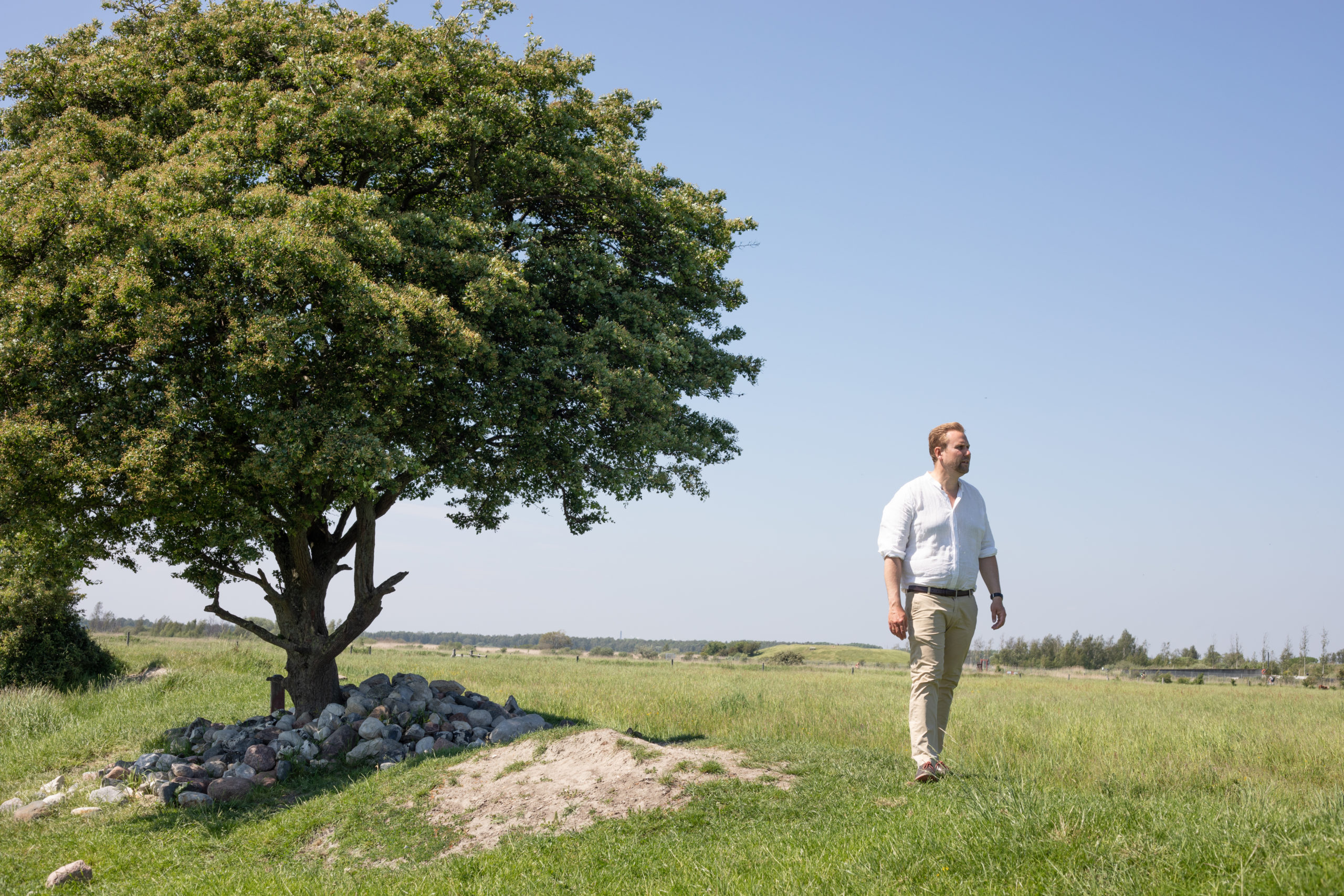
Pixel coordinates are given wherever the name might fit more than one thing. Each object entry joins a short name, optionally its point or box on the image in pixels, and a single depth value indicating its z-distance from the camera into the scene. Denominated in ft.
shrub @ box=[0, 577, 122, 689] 93.56
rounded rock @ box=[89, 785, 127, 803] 43.01
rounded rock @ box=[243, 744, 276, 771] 45.01
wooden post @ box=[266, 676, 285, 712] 56.13
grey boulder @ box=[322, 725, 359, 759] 46.73
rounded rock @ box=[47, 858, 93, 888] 31.91
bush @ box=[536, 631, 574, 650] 526.57
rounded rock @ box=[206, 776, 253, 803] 42.14
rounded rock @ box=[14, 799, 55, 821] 41.86
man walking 24.66
